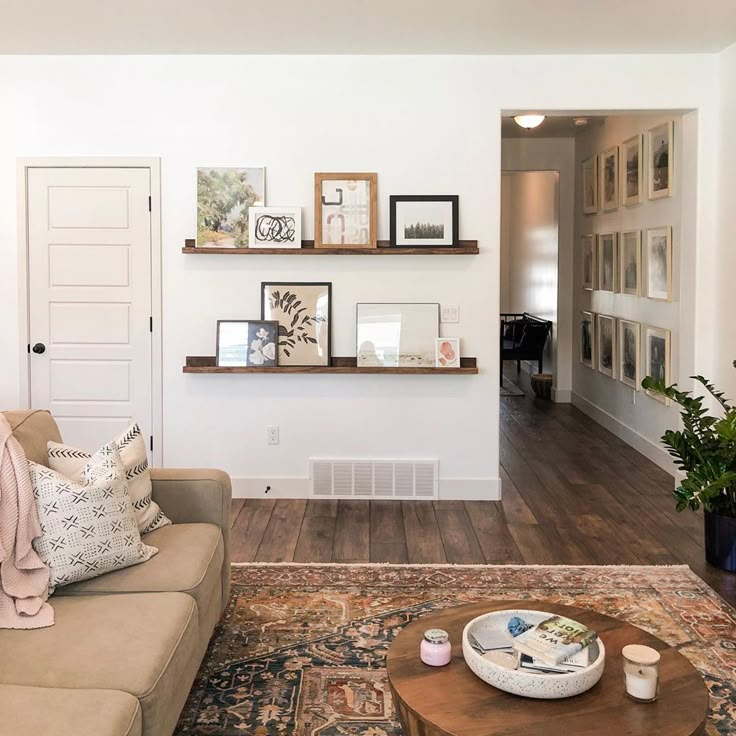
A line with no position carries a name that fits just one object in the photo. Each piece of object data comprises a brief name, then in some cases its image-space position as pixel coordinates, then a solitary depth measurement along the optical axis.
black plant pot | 3.87
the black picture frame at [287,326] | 5.09
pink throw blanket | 2.36
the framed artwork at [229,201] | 5.02
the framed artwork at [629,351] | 6.43
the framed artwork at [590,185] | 7.64
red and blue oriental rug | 2.66
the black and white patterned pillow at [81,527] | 2.52
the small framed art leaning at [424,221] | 5.01
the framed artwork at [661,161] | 5.61
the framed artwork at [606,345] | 7.05
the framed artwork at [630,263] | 6.40
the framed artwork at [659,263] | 5.71
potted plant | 3.72
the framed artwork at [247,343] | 5.06
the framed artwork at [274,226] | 5.00
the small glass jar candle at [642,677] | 2.02
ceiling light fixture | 6.16
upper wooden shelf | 4.96
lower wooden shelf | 4.98
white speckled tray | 2.02
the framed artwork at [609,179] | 6.99
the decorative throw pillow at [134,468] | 2.87
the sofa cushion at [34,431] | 2.82
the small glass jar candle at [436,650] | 2.19
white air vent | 5.18
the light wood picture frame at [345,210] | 5.00
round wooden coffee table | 1.92
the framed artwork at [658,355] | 5.81
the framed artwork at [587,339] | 7.77
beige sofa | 1.85
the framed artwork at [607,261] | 7.06
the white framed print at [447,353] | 5.03
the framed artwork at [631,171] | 6.31
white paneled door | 5.09
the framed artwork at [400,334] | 5.07
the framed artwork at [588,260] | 7.80
